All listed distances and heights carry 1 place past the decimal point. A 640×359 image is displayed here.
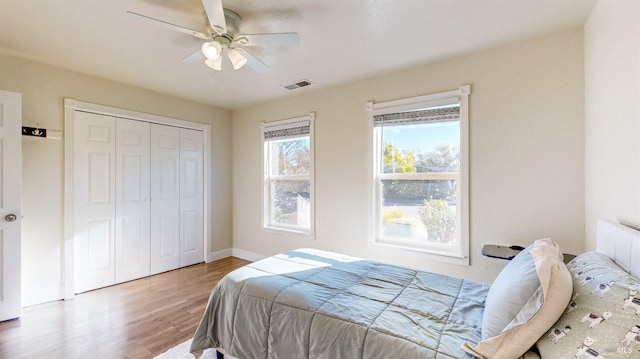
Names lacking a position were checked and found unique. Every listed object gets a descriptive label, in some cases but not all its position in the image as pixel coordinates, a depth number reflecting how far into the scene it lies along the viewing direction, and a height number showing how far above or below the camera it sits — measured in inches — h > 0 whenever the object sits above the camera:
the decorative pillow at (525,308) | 40.8 -19.9
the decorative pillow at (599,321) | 33.4 -18.5
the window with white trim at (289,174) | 152.9 +2.6
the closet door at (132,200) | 136.2 -10.4
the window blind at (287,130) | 150.8 +27.4
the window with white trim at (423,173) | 107.0 +2.1
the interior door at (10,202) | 98.4 -8.3
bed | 39.2 -26.9
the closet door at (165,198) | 148.9 -10.4
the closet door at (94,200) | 123.5 -9.6
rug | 79.7 -50.4
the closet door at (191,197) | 160.9 -10.8
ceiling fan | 69.4 +39.2
